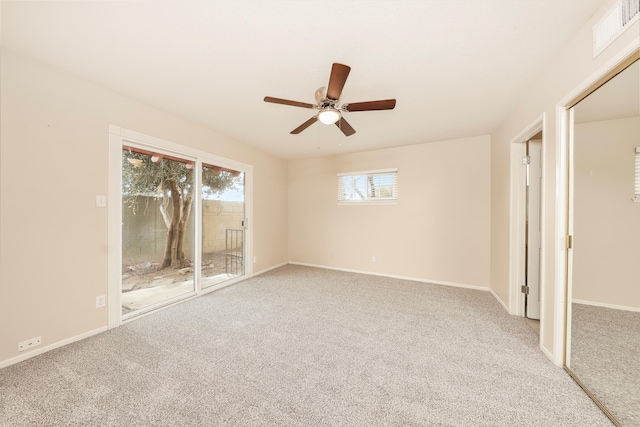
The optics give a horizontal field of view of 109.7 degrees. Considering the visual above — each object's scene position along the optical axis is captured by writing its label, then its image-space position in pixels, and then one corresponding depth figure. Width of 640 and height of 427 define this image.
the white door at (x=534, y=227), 2.51
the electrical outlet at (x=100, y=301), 2.21
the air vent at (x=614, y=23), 1.16
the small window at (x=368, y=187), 4.26
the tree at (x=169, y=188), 2.70
